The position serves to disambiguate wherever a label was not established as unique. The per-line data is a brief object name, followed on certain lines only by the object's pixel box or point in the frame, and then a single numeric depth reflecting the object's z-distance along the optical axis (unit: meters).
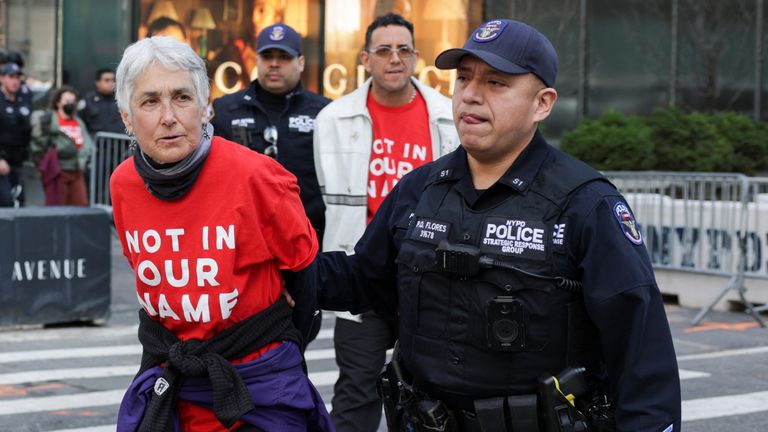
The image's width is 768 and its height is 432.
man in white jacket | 6.07
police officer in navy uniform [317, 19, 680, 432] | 3.29
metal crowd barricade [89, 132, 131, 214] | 15.13
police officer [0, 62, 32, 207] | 13.86
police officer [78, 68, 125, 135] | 15.88
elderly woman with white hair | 3.56
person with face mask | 14.52
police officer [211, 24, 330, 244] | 6.68
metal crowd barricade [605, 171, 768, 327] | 11.92
